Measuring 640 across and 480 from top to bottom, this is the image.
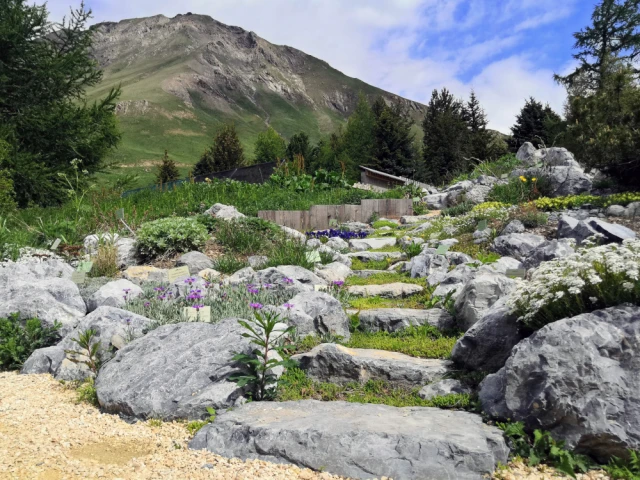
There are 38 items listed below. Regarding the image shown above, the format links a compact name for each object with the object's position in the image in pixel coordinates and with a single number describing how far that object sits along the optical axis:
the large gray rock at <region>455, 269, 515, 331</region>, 4.15
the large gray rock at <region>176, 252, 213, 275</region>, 7.31
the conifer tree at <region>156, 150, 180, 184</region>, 33.97
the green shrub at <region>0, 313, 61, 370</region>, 4.50
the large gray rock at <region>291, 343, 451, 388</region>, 3.48
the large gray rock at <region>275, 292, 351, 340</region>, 4.33
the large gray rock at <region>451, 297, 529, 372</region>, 3.41
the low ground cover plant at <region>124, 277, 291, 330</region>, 4.57
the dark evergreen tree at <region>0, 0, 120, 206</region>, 14.34
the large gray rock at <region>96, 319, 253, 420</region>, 3.26
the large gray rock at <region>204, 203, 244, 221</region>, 9.95
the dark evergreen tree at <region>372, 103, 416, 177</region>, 30.45
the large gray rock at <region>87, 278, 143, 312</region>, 5.16
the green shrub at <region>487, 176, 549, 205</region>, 12.09
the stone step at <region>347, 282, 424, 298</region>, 5.73
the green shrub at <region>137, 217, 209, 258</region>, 7.89
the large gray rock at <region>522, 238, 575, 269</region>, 5.41
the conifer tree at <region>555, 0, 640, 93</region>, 30.55
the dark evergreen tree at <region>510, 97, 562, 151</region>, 32.01
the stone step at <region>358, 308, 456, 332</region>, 4.55
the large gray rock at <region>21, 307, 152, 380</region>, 4.14
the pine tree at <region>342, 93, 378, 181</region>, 36.03
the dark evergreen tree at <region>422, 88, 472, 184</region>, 32.34
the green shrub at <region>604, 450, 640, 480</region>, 2.30
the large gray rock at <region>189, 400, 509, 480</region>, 2.39
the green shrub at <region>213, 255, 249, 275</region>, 7.23
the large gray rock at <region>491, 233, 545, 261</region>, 7.08
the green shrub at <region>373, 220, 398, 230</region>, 12.25
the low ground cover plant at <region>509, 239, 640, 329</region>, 2.83
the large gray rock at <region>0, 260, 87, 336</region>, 4.82
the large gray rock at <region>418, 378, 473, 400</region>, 3.21
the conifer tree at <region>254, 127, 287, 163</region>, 43.62
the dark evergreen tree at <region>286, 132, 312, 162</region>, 40.97
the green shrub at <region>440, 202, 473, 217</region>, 12.03
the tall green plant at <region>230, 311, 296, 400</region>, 3.25
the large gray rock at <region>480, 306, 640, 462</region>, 2.43
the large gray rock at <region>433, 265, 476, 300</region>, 5.13
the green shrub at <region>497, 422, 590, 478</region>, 2.41
